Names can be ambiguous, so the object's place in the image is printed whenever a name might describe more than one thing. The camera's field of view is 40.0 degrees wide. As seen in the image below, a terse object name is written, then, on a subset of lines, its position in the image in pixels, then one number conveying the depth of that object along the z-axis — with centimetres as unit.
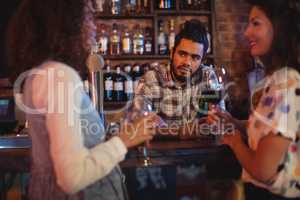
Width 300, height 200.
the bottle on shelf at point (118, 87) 376
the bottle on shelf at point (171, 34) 391
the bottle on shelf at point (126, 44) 384
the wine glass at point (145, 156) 182
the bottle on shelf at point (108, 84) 373
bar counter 189
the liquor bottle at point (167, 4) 390
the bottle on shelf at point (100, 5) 374
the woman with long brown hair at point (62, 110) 98
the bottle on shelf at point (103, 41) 380
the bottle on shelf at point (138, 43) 384
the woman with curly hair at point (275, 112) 105
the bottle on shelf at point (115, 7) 386
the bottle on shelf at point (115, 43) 385
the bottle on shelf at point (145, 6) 387
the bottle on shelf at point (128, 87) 375
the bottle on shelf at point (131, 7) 386
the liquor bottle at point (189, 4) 395
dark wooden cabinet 386
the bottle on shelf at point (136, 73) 383
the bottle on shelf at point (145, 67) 385
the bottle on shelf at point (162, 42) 390
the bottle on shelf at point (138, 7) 386
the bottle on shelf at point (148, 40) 388
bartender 285
